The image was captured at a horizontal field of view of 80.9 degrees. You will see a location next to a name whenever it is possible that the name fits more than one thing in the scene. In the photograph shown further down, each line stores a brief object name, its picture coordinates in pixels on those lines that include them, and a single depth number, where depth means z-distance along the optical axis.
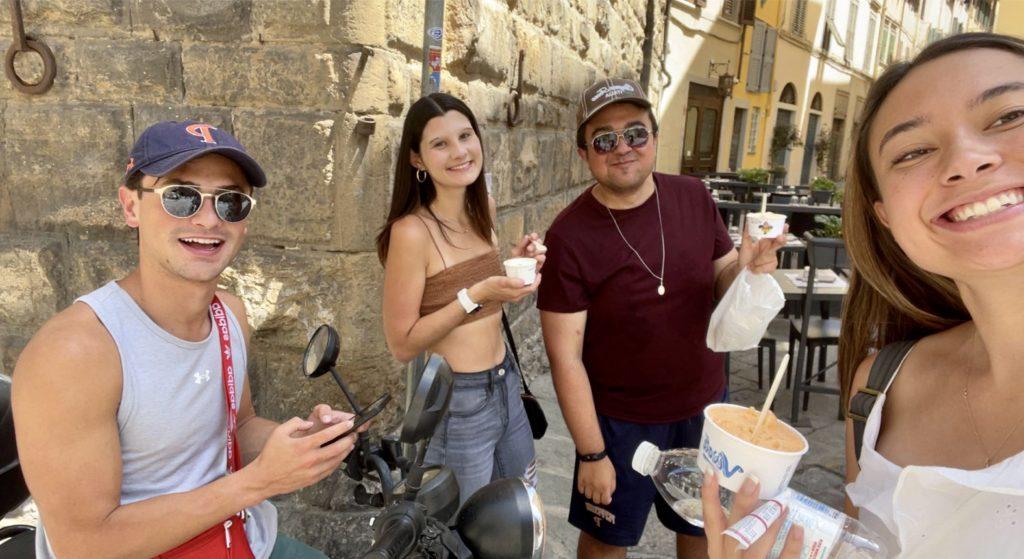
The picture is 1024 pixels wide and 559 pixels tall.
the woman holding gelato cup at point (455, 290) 2.05
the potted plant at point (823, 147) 21.86
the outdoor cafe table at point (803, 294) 4.34
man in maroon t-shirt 2.19
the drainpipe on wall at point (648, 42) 8.79
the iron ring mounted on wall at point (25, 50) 2.32
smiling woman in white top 0.99
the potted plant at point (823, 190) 8.50
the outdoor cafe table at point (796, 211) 7.34
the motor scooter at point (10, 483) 1.43
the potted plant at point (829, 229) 4.79
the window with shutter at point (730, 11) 14.35
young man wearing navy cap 1.16
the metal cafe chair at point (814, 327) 4.19
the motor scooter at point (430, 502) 0.89
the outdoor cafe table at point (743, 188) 9.78
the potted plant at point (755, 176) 9.99
